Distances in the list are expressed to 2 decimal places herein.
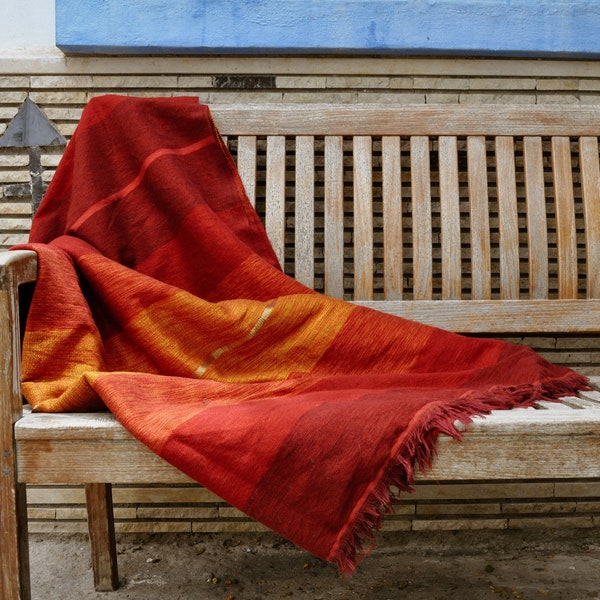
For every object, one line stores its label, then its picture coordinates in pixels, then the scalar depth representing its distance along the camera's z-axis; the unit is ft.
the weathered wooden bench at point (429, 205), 5.25
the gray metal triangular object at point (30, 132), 6.16
